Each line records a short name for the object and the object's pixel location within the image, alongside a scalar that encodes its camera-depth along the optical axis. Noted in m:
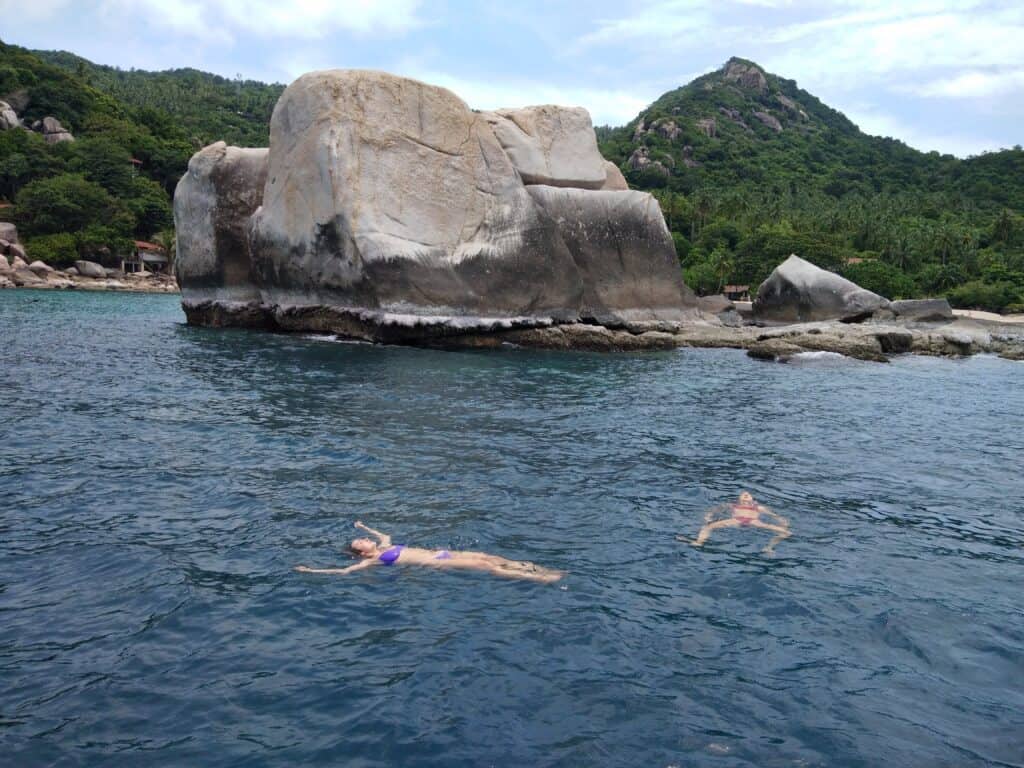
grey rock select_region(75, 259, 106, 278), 67.69
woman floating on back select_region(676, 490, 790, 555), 8.68
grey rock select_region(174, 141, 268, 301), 30.92
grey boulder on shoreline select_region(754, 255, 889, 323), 39.09
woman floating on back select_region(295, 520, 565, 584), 7.33
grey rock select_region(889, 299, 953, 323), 47.19
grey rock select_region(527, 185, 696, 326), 31.14
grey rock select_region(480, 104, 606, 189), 30.94
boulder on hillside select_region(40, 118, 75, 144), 80.31
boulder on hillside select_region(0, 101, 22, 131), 78.64
